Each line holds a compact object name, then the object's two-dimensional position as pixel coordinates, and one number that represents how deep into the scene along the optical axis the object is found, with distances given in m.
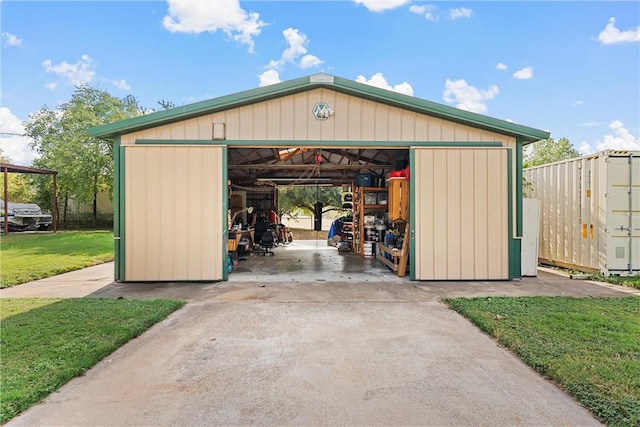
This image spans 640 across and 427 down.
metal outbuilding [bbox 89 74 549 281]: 6.39
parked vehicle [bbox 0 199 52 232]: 17.73
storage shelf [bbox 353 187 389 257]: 10.67
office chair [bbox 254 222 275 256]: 10.89
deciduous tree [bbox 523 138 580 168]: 20.11
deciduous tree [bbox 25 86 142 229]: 19.64
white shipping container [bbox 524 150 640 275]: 6.89
